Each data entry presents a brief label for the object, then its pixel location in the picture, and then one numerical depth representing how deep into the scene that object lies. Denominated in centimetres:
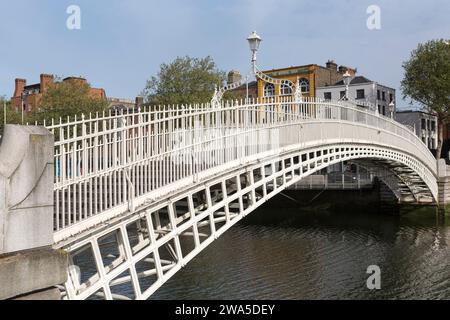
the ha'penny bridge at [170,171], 695
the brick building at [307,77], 5141
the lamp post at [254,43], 1404
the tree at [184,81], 3388
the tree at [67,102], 3459
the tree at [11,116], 3965
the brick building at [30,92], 5462
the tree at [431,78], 4441
